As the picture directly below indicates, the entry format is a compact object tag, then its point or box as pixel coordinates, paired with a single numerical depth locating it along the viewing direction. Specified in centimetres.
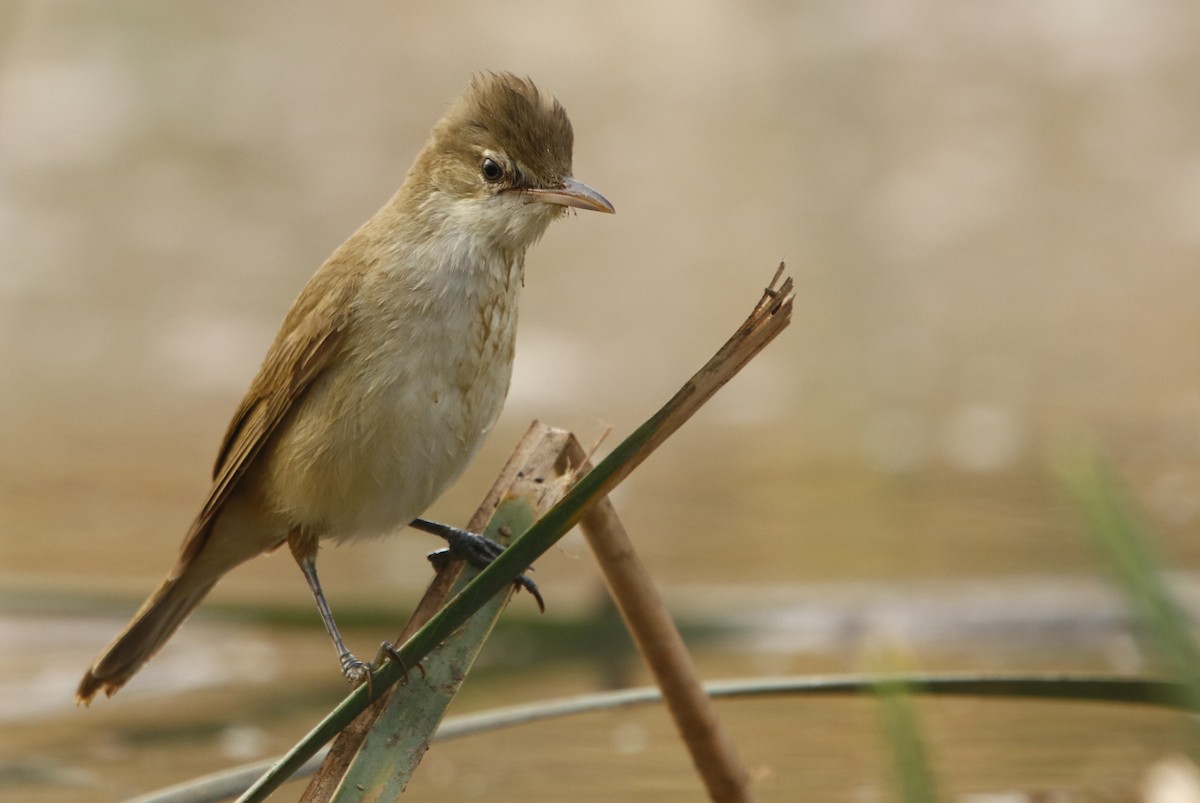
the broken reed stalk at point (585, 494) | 410
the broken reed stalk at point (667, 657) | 526
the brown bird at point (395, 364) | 633
